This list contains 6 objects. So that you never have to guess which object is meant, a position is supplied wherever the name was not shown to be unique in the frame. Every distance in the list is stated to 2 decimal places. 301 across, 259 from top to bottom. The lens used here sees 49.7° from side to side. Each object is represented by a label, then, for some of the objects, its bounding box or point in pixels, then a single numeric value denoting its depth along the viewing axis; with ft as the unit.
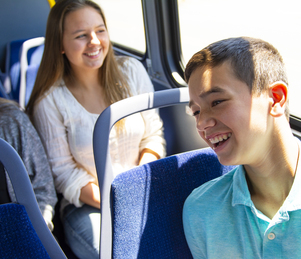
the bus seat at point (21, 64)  9.28
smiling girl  5.05
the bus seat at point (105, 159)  3.14
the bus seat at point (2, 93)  8.52
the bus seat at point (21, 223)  2.78
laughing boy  2.47
